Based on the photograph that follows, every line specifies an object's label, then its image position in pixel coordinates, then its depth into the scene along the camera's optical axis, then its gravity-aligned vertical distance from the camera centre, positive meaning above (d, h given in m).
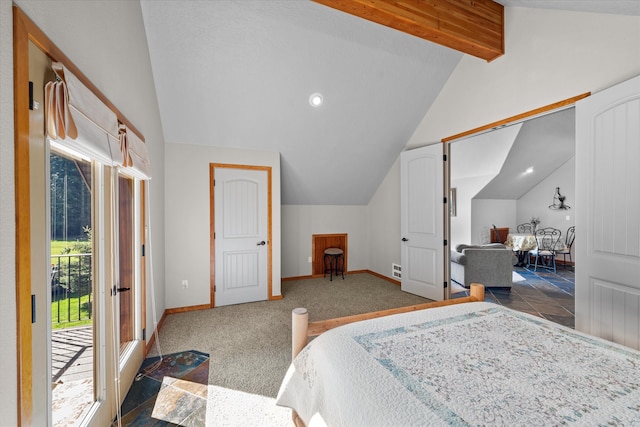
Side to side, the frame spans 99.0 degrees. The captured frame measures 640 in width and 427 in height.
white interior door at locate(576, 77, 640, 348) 1.94 -0.02
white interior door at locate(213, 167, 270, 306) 3.82 -0.33
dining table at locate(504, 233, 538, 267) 5.75 -0.67
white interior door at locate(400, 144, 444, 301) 3.79 -0.15
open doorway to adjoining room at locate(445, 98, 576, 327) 4.16 +0.49
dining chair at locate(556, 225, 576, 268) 5.72 -0.78
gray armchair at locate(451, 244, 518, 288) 4.31 -0.87
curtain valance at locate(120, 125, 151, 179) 1.85 +0.43
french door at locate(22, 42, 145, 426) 1.00 -0.33
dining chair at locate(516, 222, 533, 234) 7.24 -0.46
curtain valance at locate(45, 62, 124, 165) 1.09 +0.43
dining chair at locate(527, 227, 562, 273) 5.67 -0.82
